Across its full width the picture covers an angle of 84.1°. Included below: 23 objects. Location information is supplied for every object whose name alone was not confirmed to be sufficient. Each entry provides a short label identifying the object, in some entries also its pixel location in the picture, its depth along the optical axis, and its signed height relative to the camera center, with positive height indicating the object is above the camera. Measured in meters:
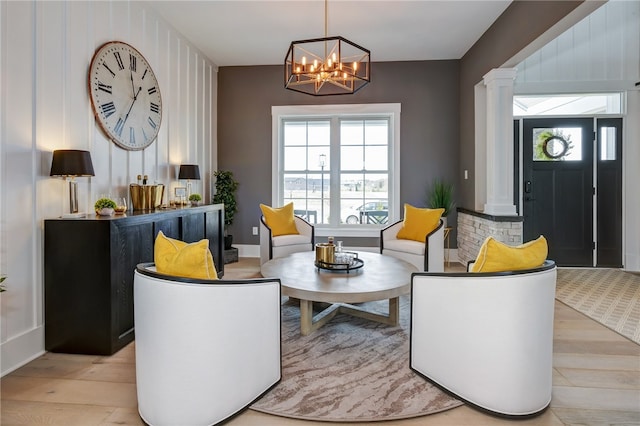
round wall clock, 3.04 +1.04
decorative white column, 4.20 +0.77
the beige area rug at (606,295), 2.98 -0.94
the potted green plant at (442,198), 5.12 +0.11
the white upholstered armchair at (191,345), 1.53 -0.63
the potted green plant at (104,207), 2.63 -0.02
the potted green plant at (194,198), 4.36 +0.08
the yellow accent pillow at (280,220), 4.50 -0.19
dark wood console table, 2.38 -0.54
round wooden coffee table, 2.27 -0.54
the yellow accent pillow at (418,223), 4.13 -0.21
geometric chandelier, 2.91 +1.12
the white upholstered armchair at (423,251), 3.86 -0.51
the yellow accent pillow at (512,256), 1.75 -0.25
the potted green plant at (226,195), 5.54 +0.15
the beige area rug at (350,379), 1.75 -1.00
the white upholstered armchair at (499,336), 1.66 -0.63
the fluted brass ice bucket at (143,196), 3.40 +0.08
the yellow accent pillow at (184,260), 1.63 -0.25
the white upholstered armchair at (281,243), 4.27 -0.46
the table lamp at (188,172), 4.36 +0.41
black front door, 4.89 +0.28
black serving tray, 2.82 -0.49
